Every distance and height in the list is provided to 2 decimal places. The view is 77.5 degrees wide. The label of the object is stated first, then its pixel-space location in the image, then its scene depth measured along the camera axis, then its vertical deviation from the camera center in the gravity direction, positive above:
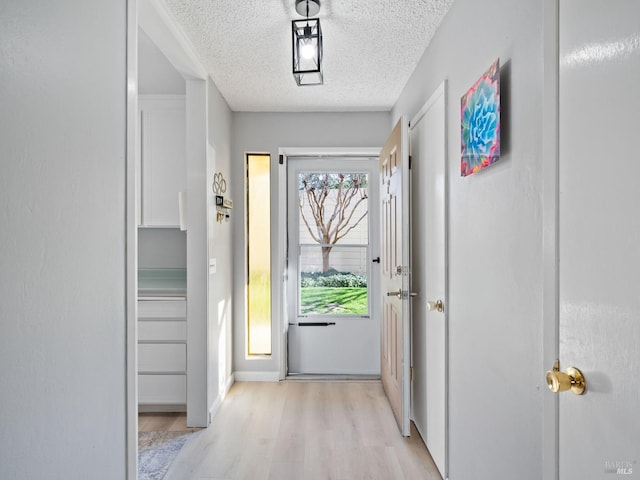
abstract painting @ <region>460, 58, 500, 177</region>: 1.46 +0.47
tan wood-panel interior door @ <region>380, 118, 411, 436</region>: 2.60 -0.23
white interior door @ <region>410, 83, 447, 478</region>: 2.18 -0.22
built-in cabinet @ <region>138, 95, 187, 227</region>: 3.34 +0.69
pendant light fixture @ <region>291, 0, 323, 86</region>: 1.99 +1.00
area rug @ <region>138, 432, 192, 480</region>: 2.26 -1.32
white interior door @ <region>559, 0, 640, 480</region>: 0.73 +0.01
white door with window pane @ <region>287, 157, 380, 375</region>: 3.94 -0.25
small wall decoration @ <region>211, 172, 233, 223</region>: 3.16 +0.35
